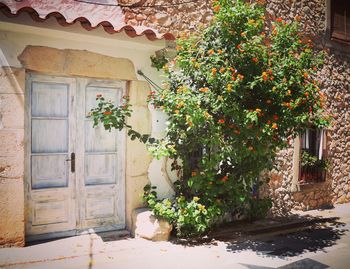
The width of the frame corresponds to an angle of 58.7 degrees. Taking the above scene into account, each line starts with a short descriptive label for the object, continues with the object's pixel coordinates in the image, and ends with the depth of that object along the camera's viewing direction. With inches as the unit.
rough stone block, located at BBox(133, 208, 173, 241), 191.0
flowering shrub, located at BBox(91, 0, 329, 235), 177.5
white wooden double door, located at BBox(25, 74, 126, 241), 185.2
